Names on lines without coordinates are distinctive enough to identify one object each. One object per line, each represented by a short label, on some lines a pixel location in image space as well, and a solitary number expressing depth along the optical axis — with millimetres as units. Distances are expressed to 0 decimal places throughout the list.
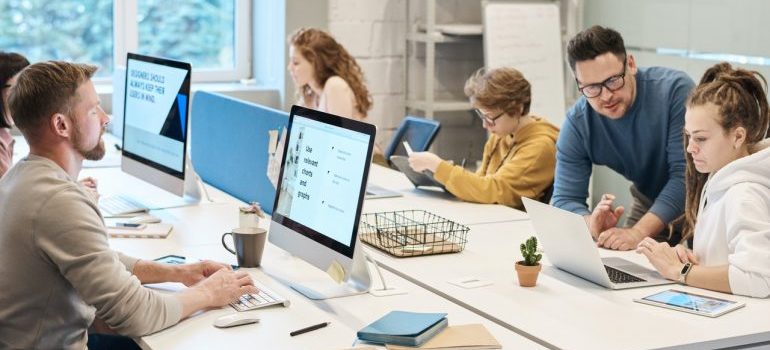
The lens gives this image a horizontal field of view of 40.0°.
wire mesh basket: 2711
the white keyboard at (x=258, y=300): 2209
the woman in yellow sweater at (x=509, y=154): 3436
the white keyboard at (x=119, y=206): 3197
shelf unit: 5156
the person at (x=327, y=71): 4488
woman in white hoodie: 2303
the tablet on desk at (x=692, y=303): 2191
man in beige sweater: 2000
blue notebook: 1967
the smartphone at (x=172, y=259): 2553
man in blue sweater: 2953
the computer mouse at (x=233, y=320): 2080
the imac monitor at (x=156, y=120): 3178
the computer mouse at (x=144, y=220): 3072
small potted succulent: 2371
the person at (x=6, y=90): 3203
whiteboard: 5156
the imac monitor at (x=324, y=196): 2199
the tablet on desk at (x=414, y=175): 3605
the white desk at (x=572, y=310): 2029
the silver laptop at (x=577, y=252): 2350
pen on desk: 2042
